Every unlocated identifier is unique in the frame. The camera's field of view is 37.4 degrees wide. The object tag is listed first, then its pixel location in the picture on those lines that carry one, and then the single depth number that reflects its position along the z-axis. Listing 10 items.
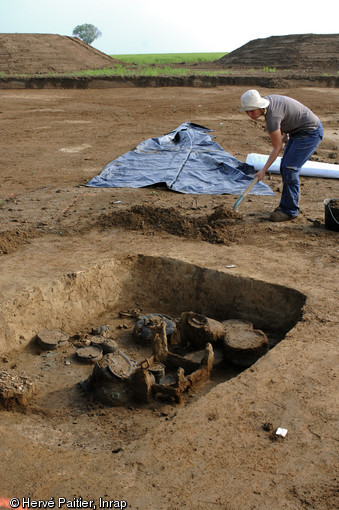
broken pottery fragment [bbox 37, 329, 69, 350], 4.60
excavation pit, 4.11
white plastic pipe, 8.62
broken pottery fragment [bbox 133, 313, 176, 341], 4.79
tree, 74.12
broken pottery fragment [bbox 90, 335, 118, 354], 4.65
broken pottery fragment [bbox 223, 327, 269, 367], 4.34
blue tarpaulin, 8.07
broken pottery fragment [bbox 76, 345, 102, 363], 4.50
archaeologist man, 5.76
